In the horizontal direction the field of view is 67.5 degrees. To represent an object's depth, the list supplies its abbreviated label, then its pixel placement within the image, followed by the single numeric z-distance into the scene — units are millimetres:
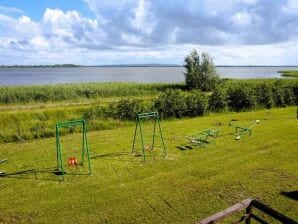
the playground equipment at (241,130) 11398
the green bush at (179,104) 15151
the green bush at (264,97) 18539
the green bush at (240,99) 17876
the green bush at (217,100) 17044
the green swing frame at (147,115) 8924
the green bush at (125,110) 14450
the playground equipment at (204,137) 10514
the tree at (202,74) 35488
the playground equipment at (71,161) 7826
